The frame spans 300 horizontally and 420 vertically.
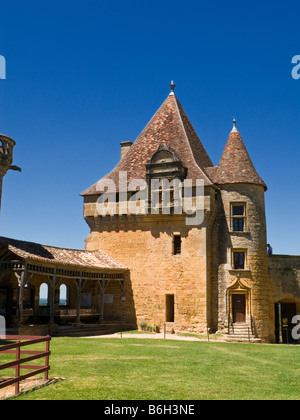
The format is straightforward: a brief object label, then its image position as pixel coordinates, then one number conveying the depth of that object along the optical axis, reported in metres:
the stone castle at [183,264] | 25.34
